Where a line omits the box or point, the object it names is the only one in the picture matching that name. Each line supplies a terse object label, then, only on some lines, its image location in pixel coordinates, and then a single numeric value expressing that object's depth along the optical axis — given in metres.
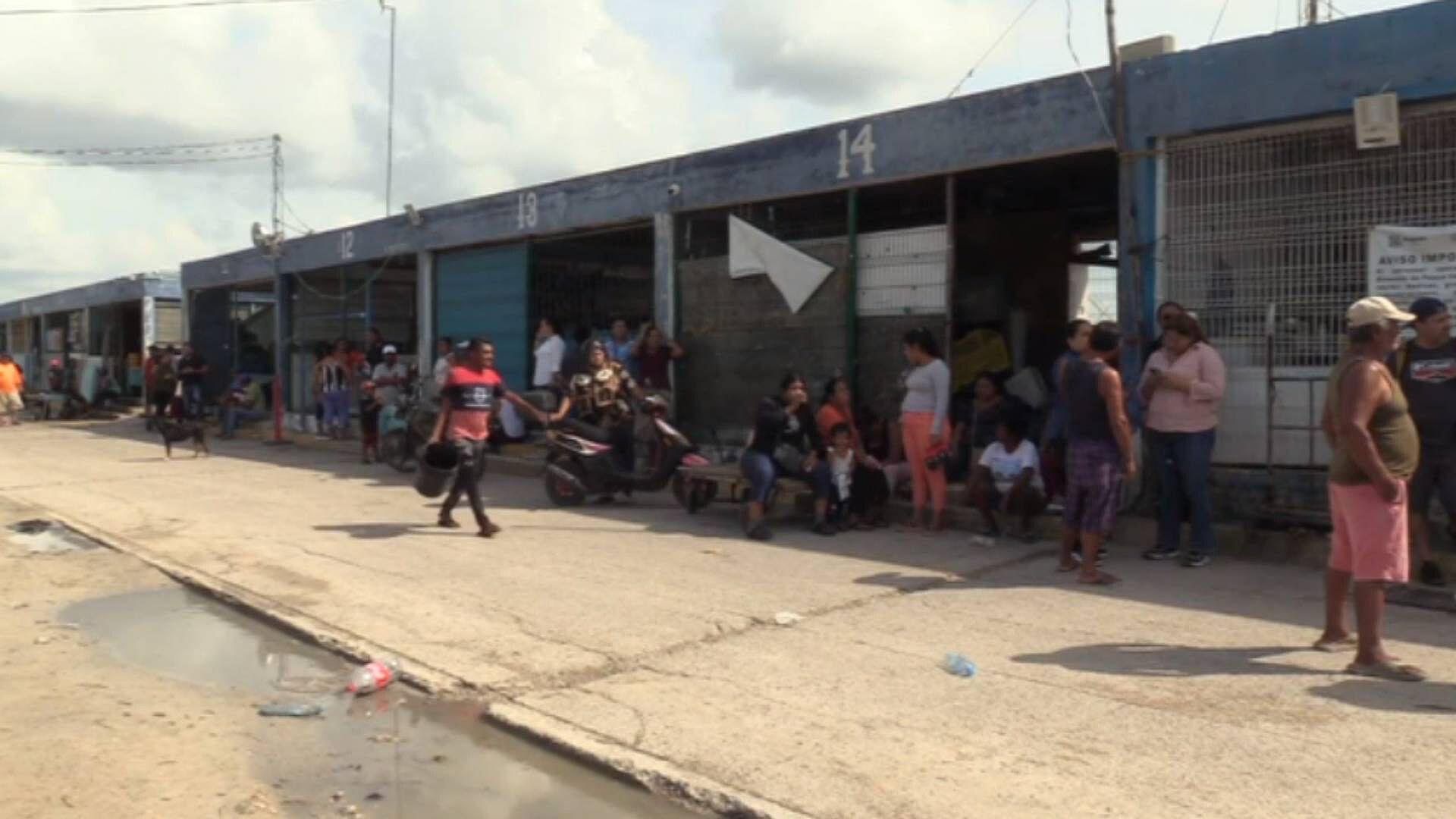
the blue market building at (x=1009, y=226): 8.61
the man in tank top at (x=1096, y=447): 7.59
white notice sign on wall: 8.04
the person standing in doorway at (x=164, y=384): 22.20
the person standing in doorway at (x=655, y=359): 13.84
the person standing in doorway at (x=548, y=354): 15.47
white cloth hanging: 12.71
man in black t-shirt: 7.18
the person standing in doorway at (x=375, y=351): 19.38
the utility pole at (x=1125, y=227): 9.53
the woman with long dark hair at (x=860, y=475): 10.20
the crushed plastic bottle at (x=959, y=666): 5.83
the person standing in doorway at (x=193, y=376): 21.20
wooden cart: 10.49
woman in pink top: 8.40
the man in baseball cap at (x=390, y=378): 16.39
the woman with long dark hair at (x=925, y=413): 9.90
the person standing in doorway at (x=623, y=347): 14.30
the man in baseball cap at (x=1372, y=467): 5.54
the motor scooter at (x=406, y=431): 14.91
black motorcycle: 11.53
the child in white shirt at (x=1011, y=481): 9.38
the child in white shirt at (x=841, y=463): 10.03
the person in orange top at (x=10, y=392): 27.83
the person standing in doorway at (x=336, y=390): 19.75
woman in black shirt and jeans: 9.88
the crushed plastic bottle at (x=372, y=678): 5.85
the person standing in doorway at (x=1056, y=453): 9.55
